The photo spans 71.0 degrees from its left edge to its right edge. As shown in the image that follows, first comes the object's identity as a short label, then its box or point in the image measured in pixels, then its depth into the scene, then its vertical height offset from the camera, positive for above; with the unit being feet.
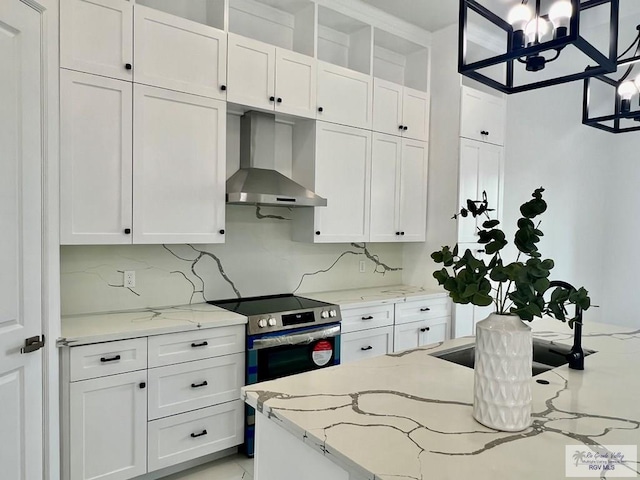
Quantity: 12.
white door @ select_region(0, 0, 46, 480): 5.87 -0.24
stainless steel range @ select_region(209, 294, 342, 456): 8.93 -2.37
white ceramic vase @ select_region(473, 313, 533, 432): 3.94 -1.28
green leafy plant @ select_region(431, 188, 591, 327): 3.87 -0.44
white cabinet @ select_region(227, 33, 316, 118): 9.40 +3.23
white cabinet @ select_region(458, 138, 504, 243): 12.70 +1.49
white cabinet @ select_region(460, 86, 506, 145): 12.62 +3.25
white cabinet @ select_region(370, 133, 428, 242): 12.16 +1.04
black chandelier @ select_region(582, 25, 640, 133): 7.30 +2.26
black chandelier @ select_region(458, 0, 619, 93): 4.74 +2.21
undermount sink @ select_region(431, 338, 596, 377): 6.56 -1.92
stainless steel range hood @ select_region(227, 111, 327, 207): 9.62 +1.15
